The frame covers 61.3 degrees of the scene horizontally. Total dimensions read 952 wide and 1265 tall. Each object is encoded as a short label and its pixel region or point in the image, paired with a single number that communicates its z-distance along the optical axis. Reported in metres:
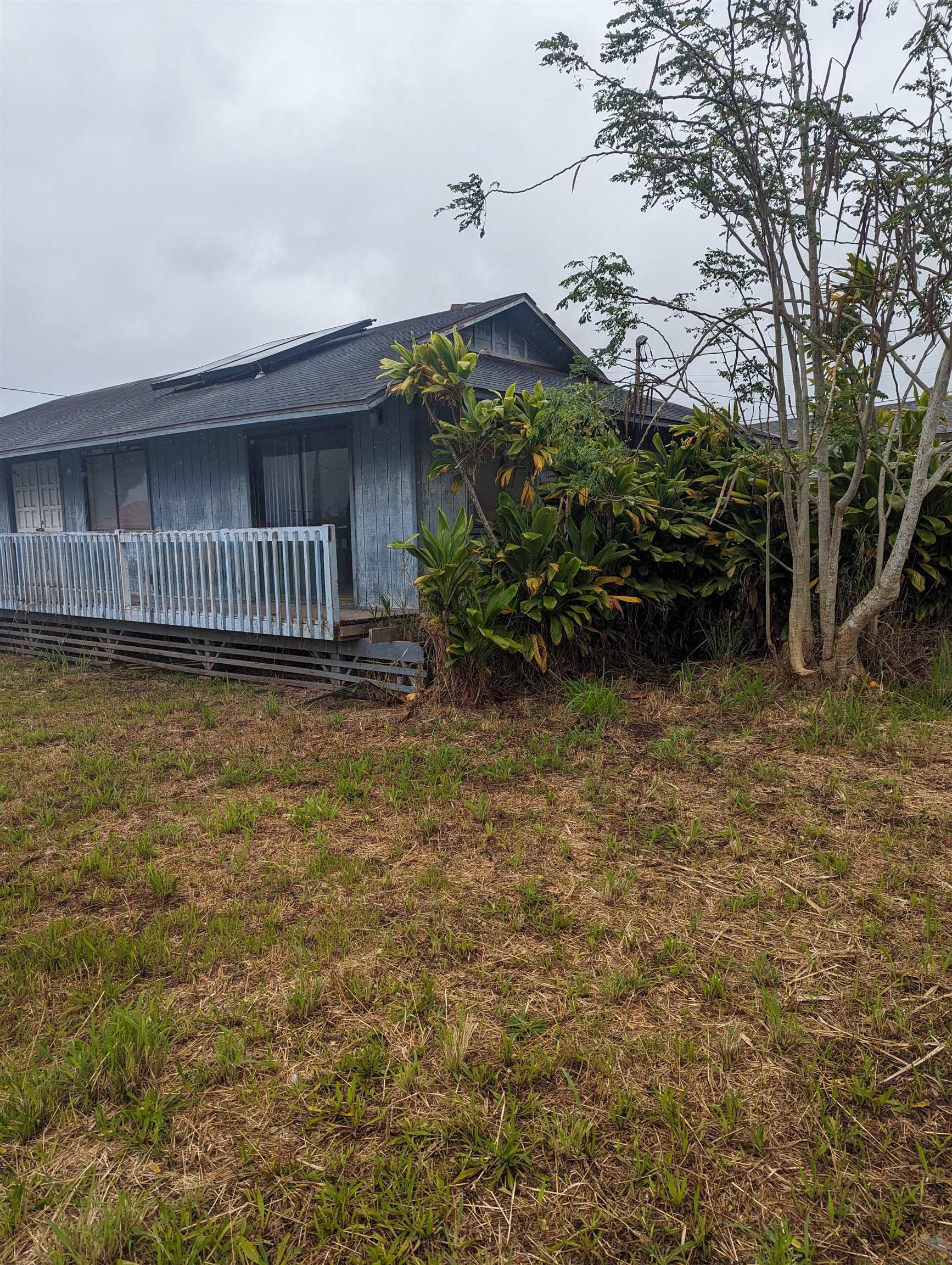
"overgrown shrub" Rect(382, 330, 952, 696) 6.12
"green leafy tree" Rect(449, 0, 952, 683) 5.13
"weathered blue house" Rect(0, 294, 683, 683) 7.64
